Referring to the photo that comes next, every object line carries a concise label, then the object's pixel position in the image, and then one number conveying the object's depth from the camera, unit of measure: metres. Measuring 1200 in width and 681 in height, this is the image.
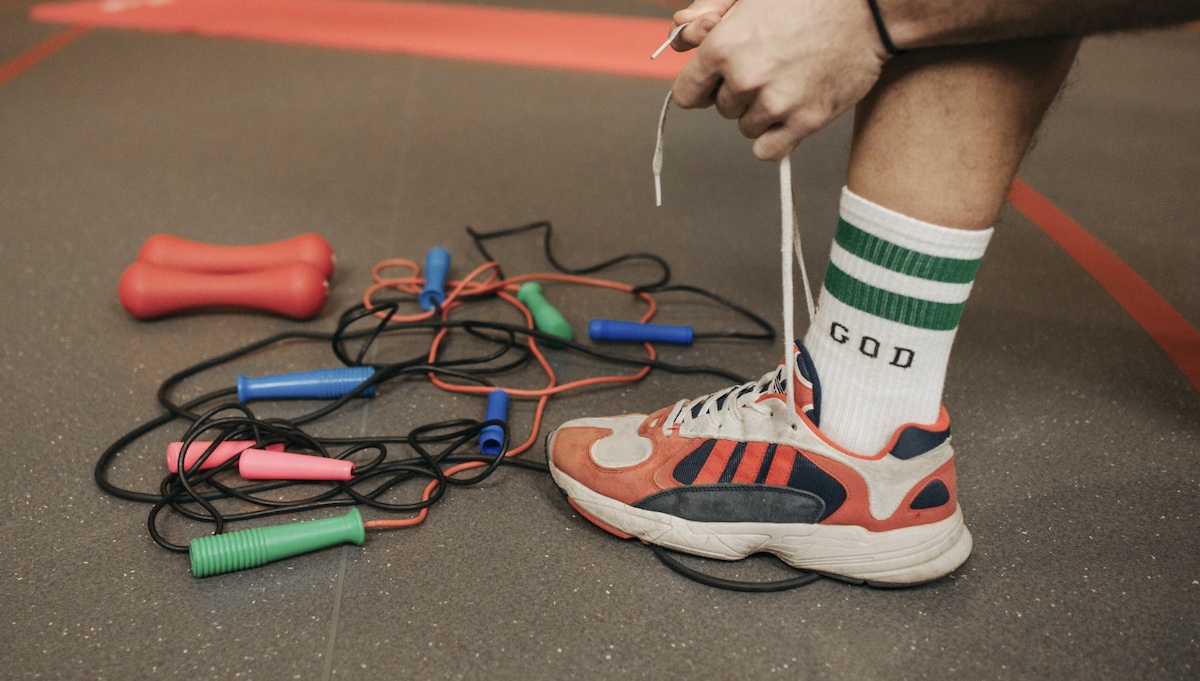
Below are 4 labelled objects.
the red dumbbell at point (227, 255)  1.19
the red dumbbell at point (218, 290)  1.12
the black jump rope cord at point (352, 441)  0.83
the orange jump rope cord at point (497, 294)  1.02
